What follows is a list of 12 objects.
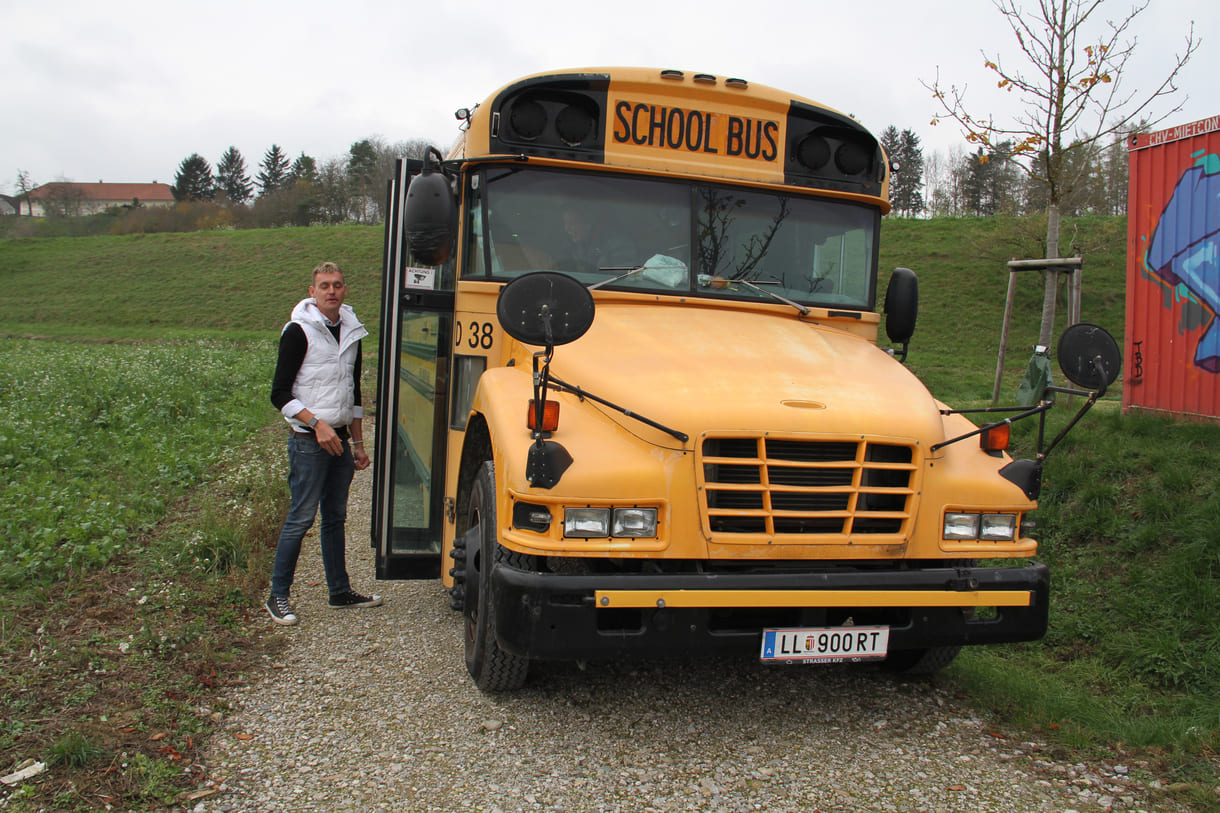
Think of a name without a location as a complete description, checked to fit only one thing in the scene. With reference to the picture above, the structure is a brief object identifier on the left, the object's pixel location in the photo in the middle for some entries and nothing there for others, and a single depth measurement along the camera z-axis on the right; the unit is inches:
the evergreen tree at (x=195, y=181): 3454.7
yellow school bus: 122.0
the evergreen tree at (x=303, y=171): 2800.0
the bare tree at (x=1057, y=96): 318.0
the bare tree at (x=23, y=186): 2802.7
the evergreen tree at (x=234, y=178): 3565.5
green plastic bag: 245.2
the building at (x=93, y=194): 2810.0
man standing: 182.1
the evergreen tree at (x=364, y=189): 2583.7
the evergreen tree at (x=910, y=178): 2065.0
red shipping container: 270.1
